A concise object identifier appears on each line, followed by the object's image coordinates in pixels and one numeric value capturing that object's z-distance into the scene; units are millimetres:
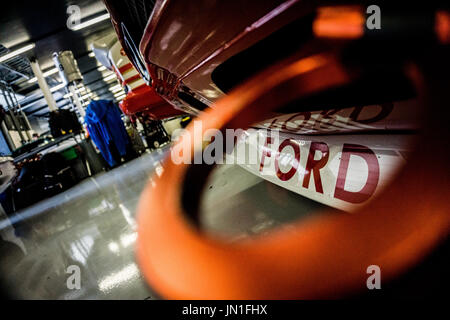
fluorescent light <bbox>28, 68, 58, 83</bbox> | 8662
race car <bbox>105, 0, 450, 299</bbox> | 558
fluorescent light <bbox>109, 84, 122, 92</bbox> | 14670
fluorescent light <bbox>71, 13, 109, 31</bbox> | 6418
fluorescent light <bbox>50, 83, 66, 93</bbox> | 10617
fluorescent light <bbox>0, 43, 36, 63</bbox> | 6512
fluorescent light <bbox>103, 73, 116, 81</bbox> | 11884
